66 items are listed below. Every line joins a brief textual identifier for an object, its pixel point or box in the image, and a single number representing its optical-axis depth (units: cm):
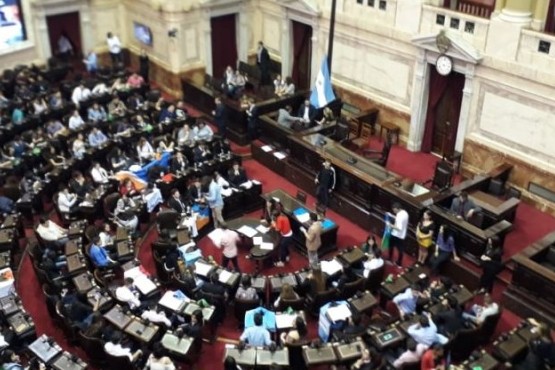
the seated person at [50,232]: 1441
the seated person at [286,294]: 1242
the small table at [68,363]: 1099
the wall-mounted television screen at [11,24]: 2295
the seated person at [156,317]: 1199
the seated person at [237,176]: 1678
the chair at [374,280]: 1328
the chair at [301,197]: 1571
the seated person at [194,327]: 1154
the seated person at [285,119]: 1942
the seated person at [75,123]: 1962
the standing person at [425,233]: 1402
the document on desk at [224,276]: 1289
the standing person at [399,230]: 1416
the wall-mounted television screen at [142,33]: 2409
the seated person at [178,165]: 1727
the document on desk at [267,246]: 1433
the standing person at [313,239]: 1391
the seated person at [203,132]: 1906
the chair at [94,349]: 1139
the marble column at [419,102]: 1825
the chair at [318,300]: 1268
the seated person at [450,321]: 1159
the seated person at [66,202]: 1563
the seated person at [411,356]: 1105
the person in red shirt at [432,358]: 1076
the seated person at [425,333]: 1130
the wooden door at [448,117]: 1786
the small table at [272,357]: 1104
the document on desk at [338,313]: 1195
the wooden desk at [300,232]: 1498
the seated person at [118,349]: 1121
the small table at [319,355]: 1102
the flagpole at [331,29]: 1870
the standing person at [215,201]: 1559
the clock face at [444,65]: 1730
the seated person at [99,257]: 1370
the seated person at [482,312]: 1192
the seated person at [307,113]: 1959
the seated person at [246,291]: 1254
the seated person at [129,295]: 1242
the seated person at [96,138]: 1856
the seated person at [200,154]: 1775
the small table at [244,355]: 1105
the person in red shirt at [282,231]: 1444
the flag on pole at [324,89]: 1833
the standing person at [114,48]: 2500
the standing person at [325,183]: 1622
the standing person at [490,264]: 1312
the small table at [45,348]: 1120
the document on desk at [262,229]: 1485
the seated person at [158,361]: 1077
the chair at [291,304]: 1241
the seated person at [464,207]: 1478
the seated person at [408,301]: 1230
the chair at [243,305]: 1248
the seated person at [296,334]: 1141
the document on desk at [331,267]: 1321
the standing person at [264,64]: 2353
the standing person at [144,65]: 2408
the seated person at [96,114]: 2014
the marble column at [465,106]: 1695
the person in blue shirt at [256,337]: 1145
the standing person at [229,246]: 1385
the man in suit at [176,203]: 1547
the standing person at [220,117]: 1989
